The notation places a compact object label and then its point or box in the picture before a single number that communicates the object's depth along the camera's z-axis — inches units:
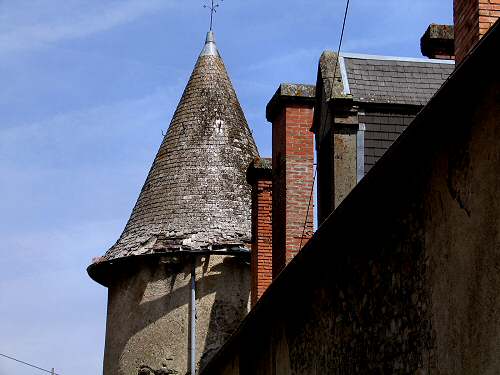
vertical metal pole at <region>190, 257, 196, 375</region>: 722.8
